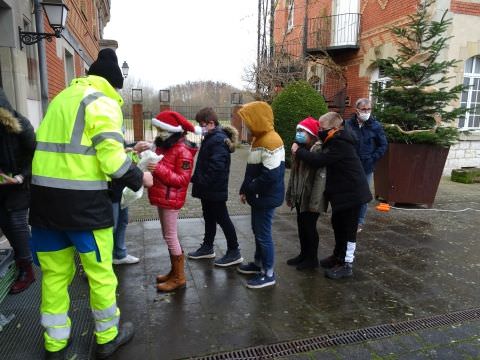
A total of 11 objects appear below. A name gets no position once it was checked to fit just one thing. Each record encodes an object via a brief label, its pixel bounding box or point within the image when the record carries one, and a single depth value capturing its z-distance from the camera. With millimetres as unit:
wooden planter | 6836
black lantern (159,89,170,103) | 19172
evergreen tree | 6801
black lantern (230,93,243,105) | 19895
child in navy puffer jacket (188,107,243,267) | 3902
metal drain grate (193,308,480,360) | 2667
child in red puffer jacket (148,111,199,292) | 3385
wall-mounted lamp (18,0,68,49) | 6215
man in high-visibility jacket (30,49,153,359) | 2256
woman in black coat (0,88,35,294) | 3160
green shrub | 11312
